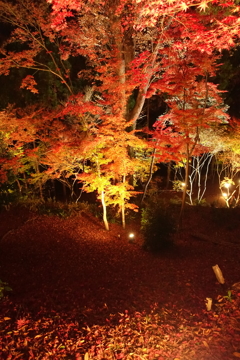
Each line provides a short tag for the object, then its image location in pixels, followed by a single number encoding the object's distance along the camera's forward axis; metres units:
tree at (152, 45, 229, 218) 8.79
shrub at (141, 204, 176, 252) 8.55
